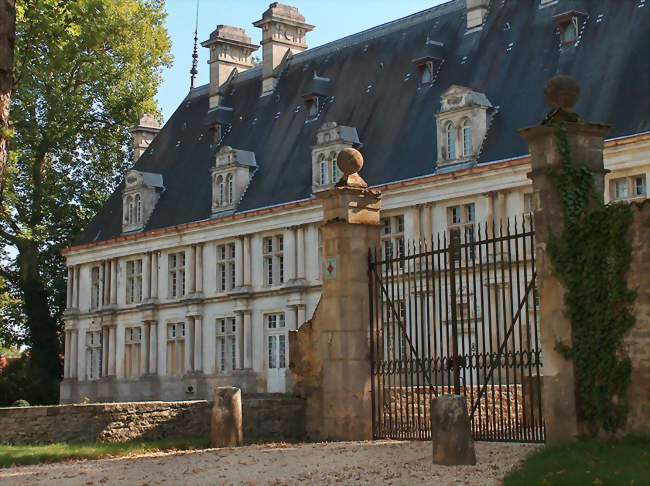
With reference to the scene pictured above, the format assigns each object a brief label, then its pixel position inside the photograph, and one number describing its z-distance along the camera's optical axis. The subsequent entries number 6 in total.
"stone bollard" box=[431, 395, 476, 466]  12.98
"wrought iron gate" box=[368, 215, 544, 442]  14.30
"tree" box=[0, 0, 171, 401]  43.69
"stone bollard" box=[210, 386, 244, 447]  17.00
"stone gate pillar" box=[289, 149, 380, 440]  17.02
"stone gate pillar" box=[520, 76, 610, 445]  13.06
